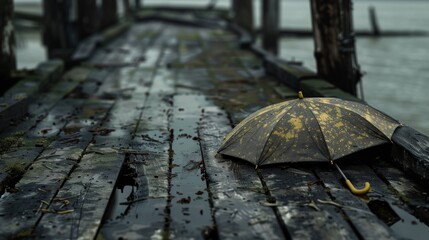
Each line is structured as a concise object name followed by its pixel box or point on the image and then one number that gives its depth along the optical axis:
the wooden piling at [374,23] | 27.81
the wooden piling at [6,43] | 7.92
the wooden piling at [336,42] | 7.77
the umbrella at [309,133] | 4.65
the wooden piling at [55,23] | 13.52
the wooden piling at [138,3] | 31.27
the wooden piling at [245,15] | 18.42
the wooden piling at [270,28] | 17.05
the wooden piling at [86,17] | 15.29
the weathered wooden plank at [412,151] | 4.45
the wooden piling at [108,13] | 19.22
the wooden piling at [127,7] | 27.30
